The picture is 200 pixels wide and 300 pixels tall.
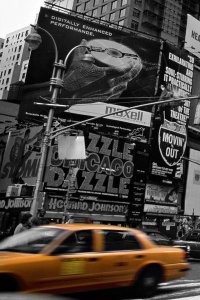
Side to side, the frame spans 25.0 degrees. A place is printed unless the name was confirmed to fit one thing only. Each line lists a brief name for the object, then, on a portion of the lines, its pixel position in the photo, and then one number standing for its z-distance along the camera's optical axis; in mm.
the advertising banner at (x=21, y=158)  31438
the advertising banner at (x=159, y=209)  37406
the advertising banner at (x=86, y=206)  30922
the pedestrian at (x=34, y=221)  14418
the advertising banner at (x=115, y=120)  36406
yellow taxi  7465
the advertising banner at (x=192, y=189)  42081
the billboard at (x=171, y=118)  39125
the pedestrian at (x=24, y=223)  13359
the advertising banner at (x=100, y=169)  31531
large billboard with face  36875
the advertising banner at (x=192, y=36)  45438
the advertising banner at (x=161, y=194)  38125
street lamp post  17922
